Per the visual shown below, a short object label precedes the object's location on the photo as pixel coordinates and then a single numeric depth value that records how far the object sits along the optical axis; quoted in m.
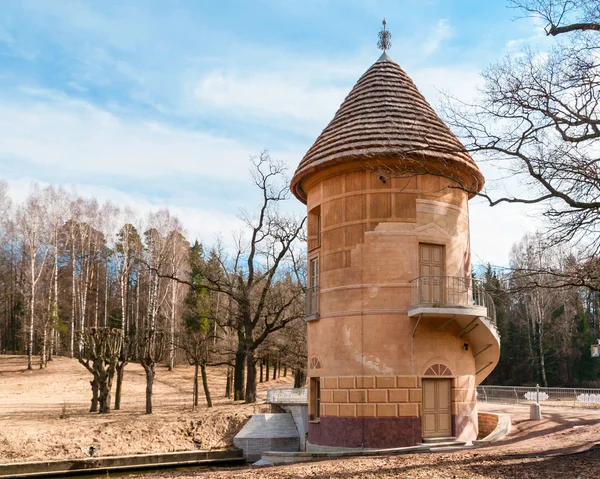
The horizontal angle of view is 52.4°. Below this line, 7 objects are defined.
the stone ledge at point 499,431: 19.01
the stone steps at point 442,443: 18.28
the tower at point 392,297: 19.16
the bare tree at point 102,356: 28.72
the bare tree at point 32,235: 44.75
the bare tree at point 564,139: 12.15
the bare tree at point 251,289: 32.19
